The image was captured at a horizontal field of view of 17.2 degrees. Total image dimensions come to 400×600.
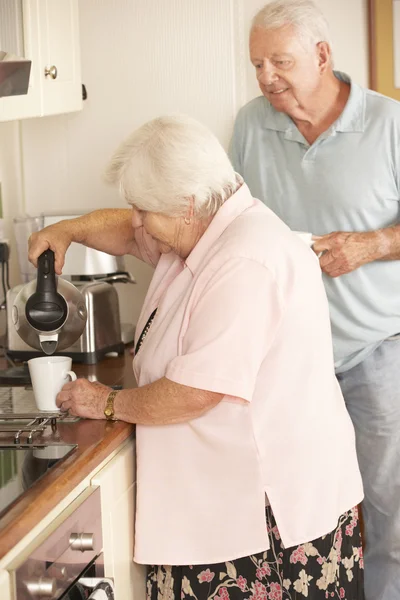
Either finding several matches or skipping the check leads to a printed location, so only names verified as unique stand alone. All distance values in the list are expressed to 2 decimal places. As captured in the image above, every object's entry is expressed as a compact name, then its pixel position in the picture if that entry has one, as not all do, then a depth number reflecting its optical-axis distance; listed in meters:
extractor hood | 2.40
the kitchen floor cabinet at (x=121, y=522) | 2.25
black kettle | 2.48
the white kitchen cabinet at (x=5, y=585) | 1.85
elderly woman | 2.22
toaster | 2.85
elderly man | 2.73
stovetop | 2.06
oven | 1.93
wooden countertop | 1.92
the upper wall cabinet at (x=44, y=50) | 2.69
